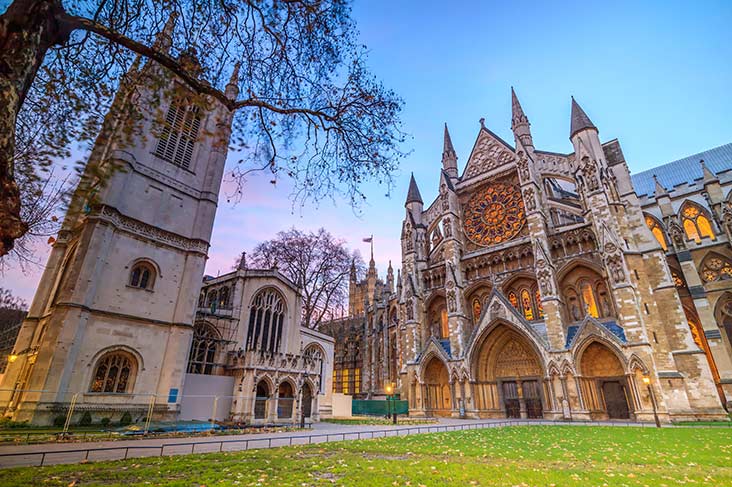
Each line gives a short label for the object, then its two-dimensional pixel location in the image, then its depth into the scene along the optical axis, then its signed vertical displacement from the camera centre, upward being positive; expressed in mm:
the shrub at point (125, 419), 14672 -1314
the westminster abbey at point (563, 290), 20297 +6682
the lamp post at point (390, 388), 23234 -48
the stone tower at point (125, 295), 14164 +4067
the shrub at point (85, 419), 13730 -1250
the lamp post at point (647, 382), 17422 +351
